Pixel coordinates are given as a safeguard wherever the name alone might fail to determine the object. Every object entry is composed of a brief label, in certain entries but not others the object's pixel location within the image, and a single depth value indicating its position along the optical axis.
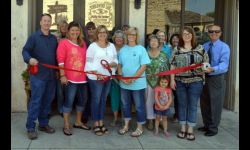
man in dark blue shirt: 5.46
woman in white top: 5.70
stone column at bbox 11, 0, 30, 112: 6.92
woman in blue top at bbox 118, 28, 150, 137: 5.73
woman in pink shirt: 5.56
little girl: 5.86
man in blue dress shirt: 5.83
